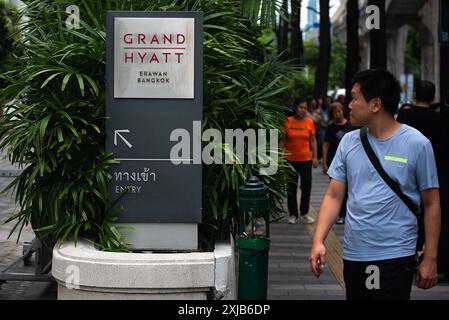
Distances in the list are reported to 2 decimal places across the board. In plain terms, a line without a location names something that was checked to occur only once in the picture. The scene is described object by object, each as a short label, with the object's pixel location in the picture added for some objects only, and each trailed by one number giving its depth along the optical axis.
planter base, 5.81
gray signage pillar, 6.50
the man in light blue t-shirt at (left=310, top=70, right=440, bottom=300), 4.61
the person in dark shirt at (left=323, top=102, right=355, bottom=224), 12.85
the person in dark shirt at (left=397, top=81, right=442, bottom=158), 8.35
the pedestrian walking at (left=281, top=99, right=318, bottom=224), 12.49
